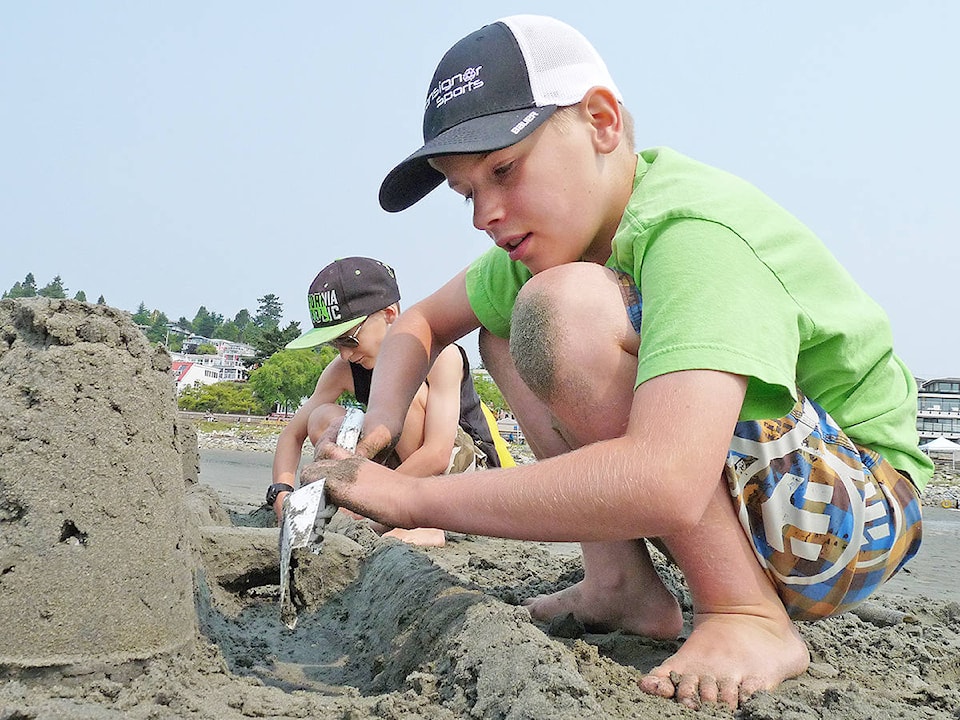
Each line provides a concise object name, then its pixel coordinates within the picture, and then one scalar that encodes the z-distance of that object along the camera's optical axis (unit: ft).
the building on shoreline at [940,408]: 174.29
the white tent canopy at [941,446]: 117.50
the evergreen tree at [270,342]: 198.49
